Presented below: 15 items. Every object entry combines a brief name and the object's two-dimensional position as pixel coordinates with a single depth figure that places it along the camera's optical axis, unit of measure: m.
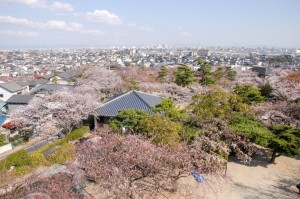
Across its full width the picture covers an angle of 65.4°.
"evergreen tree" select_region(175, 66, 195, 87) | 33.50
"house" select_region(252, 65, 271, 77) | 41.27
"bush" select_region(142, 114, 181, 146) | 11.53
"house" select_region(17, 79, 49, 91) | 44.74
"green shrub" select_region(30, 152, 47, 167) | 12.84
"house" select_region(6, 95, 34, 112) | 29.40
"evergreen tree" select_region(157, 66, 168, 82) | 39.69
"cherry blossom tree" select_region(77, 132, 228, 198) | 8.45
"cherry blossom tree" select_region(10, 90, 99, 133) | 18.58
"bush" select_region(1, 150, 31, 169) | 12.89
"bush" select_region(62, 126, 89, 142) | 16.95
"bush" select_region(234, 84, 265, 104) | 22.31
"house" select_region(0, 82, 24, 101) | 37.75
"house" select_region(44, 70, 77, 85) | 44.78
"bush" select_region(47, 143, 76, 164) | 13.11
